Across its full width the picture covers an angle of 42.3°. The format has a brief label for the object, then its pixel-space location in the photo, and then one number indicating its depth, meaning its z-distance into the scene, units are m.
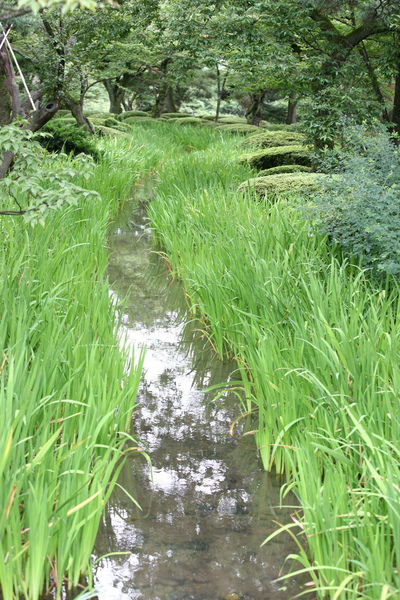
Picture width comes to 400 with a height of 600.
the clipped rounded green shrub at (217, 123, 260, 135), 13.78
